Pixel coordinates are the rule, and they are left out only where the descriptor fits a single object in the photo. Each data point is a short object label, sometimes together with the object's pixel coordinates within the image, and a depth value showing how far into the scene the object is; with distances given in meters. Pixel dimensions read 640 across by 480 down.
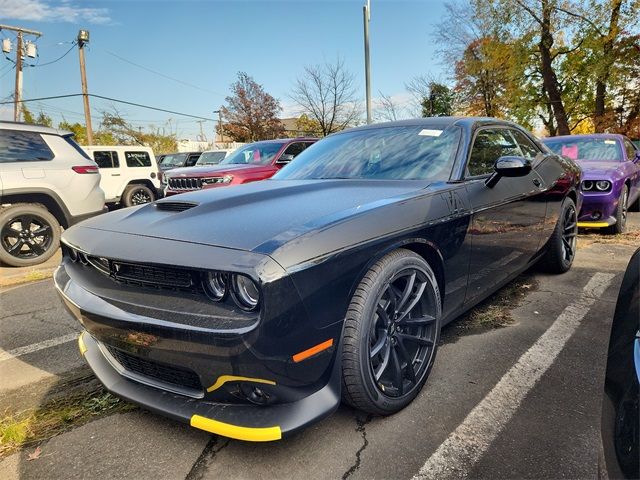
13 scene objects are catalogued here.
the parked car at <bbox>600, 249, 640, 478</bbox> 0.97
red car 7.22
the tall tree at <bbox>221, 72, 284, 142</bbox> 35.28
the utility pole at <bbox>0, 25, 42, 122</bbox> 24.83
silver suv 5.46
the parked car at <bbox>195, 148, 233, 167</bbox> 14.51
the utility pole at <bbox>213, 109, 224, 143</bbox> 36.71
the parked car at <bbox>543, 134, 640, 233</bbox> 5.59
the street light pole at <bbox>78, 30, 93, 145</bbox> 21.88
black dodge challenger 1.55
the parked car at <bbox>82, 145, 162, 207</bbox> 11.05
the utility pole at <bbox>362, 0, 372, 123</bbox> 11.76
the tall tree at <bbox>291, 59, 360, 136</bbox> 23.75
